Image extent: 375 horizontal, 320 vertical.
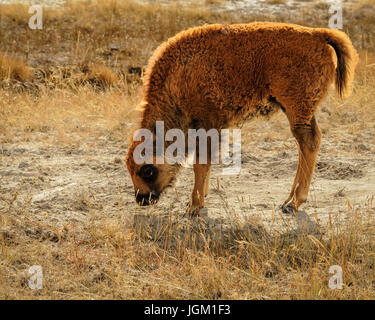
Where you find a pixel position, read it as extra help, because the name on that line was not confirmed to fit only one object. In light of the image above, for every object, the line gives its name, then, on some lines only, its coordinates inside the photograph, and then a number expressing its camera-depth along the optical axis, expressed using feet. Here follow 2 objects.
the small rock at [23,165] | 43.51
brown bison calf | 32.96
